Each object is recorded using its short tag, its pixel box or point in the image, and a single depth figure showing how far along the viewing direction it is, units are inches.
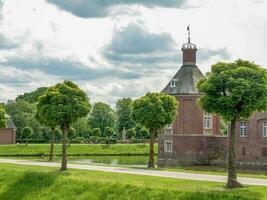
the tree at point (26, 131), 2942.9
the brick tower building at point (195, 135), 2161.7
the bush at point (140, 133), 3364.7
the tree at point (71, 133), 2958.9
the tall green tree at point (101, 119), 4325.8
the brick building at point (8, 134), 3053.6
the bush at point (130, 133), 3538.4
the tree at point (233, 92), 807.7
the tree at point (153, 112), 1417.3
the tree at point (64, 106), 1120.2
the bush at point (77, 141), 3242.6
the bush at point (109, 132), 3503.9
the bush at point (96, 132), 3422.7
